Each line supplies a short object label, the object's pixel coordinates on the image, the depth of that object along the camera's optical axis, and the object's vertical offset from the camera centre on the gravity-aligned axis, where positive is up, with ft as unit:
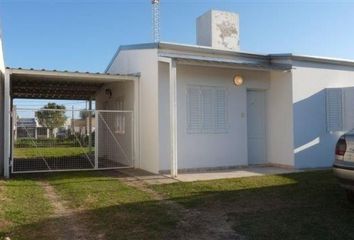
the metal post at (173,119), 34.91 +0.84
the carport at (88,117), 38.06 +1.80
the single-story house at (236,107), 38.68 +2.21
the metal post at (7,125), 35.50 +0.51
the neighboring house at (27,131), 40.78 -0.07
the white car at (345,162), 19.69 -1.80
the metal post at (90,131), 56.97 -0.23
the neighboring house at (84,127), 61.07 +0.42
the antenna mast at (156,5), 62.01 +19.48
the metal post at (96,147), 41.14 -1.82
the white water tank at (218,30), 47.01 +11.82
